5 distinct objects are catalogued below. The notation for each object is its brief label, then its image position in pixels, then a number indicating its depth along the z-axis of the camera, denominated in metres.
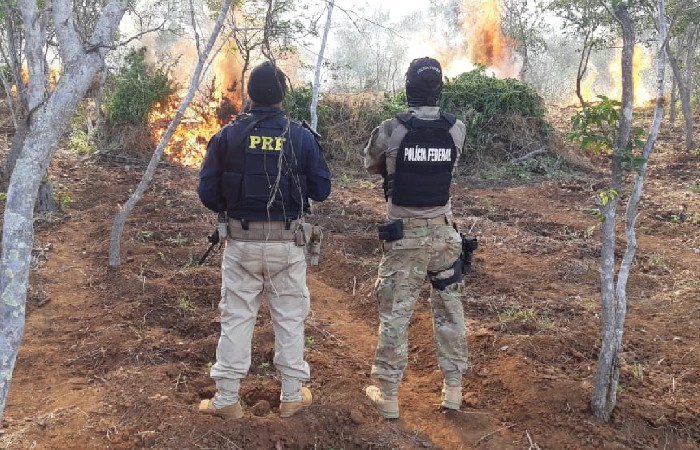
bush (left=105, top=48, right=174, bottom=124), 12.15
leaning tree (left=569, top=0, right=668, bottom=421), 3.24
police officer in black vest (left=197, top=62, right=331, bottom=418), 3.35
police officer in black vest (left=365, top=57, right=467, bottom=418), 3.62
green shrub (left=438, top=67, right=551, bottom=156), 13.65
